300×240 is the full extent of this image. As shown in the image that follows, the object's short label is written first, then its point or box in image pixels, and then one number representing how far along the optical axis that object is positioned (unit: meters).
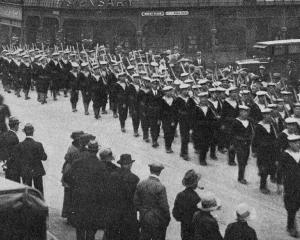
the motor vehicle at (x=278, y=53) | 21.16
